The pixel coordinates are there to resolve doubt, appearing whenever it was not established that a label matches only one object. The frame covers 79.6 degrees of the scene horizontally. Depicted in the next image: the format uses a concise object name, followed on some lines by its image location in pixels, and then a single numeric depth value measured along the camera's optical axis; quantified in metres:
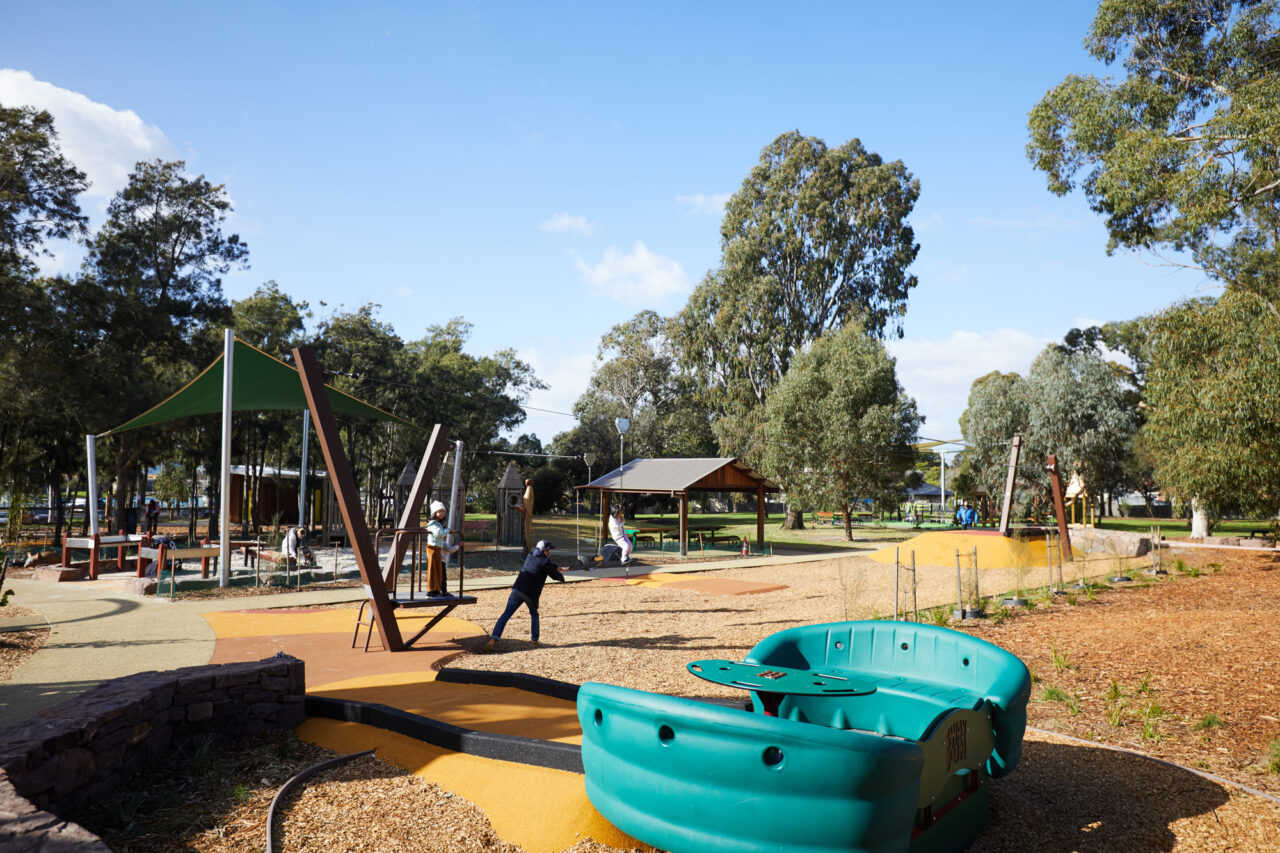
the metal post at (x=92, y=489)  17.05
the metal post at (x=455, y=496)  15.25
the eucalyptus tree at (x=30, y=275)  22.02
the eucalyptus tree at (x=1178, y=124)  17.16
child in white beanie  10.95
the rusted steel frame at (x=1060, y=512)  18.36
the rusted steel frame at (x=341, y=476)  8.76
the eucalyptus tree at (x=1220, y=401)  16.70
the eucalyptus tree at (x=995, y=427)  38.81
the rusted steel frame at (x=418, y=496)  9.49
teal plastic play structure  3.35
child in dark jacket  9.72
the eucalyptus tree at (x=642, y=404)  53.84
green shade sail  15.61
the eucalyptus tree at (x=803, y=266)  41.06
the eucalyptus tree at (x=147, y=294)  25.08
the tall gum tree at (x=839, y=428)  33.16
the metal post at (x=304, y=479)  19.80
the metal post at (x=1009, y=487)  18.52
